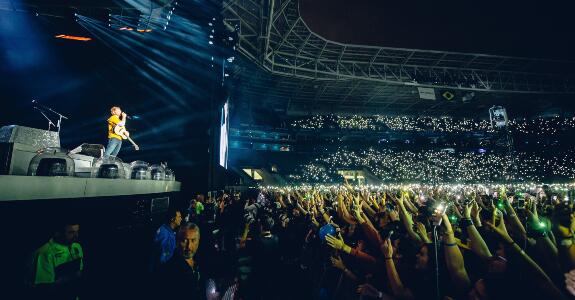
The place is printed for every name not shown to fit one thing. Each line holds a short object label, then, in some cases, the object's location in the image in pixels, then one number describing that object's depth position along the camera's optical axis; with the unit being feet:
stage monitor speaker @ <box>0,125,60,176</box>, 9.12
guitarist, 18.28
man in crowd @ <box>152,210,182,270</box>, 11.70
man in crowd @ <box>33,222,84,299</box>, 8.62
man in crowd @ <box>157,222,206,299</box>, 8.19
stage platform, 6.95
